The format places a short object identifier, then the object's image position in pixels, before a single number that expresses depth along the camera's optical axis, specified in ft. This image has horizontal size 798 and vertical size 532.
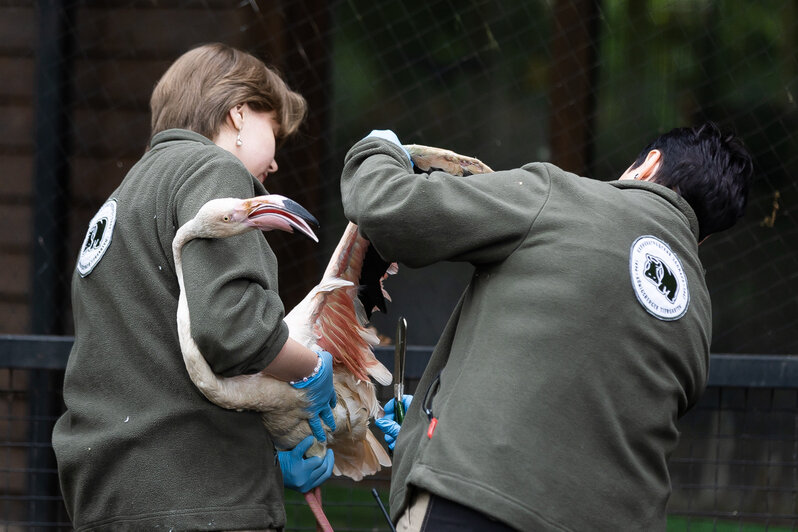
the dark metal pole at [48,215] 28.96
